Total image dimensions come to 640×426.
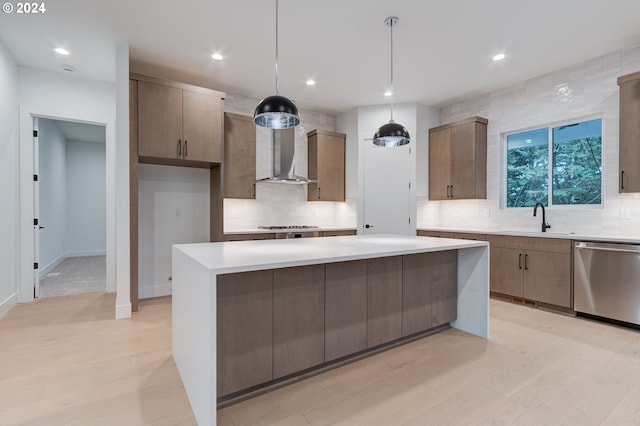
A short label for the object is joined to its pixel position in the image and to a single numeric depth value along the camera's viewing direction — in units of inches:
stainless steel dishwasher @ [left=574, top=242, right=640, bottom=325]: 119.5
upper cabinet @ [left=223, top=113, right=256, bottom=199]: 174.6
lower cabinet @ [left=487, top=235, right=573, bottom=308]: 138.1
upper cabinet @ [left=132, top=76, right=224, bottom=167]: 142.6
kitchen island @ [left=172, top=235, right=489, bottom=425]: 61.2
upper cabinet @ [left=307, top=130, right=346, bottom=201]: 208.7
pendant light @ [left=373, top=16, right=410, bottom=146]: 112.0
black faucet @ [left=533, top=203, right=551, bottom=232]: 159.6
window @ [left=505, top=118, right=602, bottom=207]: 150.2
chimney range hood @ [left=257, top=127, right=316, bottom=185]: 199.8
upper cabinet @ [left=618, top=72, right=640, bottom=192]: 125.7
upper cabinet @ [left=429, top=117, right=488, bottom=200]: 184.1
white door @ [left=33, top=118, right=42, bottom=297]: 159.6
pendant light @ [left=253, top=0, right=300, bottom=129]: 87.3
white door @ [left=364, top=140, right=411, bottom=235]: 201.5
